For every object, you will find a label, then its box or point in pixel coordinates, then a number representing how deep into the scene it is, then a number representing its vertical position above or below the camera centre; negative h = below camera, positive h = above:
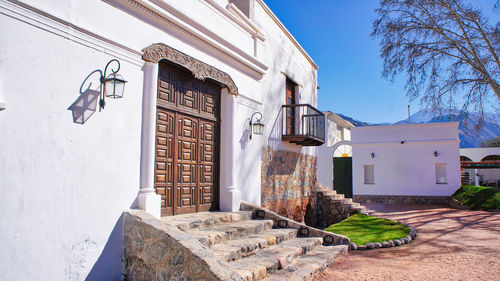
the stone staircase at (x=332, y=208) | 11.44 -1.21
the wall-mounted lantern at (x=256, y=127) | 7.54 +0.93
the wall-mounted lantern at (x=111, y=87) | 4.18 +0.99
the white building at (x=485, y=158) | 24.06 +1.10
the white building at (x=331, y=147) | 17.92 +1.44
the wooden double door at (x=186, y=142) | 5.38 +0.45
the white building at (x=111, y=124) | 3.43 +0.60
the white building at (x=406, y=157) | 15.63 +0.70
